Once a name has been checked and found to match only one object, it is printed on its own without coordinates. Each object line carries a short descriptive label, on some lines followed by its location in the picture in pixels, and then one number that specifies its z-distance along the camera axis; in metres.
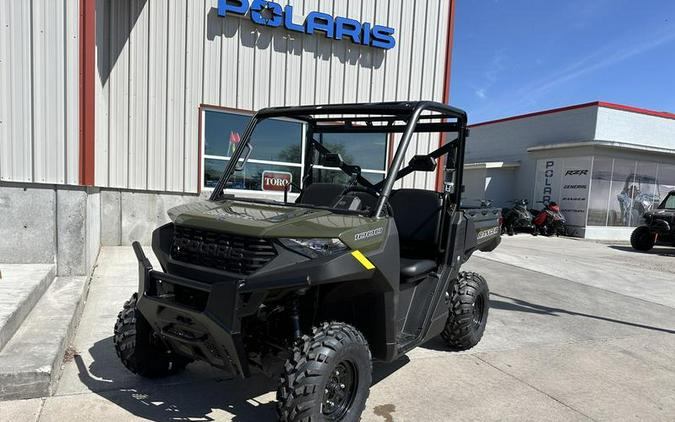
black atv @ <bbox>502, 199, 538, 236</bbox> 16.84
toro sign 9.61
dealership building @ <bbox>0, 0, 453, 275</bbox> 5.20
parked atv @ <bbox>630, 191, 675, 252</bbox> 13.66
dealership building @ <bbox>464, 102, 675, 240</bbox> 16.97
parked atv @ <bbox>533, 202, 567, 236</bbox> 16.97
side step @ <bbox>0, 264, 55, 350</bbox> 3.55
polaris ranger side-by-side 2.53
